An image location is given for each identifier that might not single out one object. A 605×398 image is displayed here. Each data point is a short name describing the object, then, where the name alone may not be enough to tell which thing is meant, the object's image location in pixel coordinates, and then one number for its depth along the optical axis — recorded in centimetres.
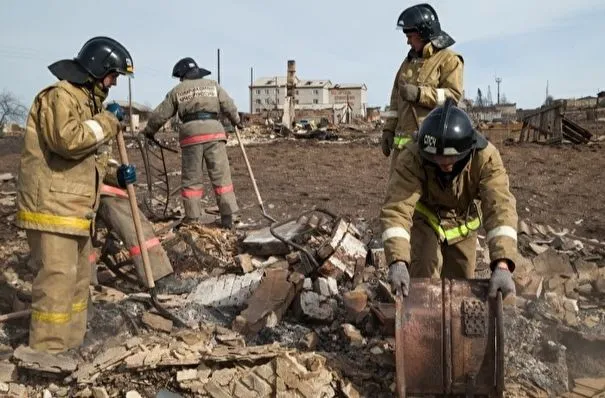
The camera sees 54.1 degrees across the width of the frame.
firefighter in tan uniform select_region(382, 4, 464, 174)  496
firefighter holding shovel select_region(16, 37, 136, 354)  380
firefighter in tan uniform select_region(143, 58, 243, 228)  689
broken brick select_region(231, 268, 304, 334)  446
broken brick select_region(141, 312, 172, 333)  444
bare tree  4127
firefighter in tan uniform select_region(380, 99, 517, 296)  329
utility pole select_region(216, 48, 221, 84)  4522
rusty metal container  317
